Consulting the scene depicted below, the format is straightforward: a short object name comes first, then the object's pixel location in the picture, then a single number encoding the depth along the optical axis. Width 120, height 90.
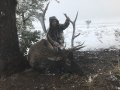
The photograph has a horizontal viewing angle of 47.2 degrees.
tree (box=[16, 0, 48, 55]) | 3.95
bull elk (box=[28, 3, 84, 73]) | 3.21
